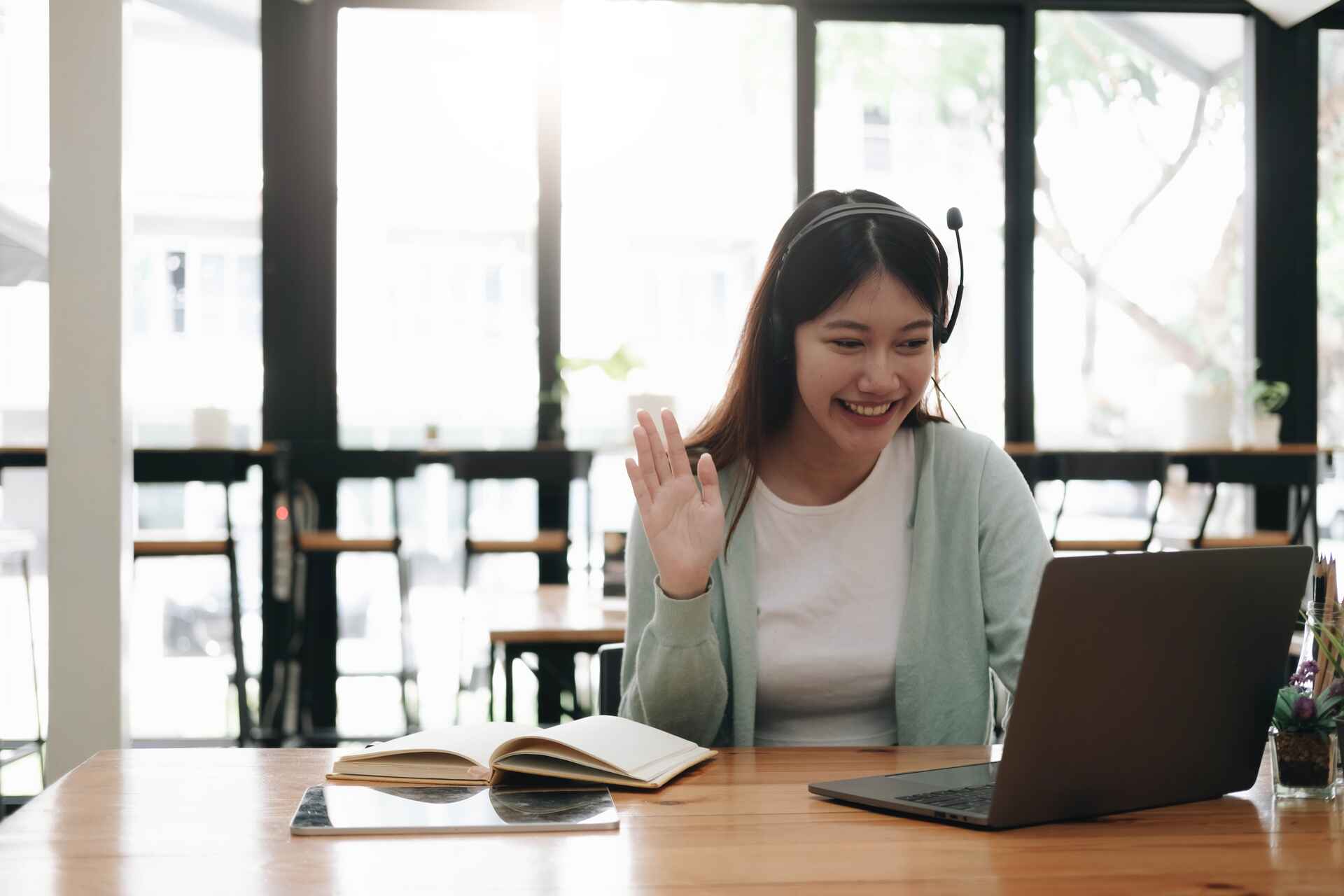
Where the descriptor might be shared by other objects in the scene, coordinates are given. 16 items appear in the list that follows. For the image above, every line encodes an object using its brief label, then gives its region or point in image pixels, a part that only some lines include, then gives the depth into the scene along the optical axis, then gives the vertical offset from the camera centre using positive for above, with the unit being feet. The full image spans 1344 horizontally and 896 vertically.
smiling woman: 5.02 -0.64
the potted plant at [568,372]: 17.07 +0.42
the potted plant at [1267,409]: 17.51 -0.14
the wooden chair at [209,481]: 13.93 -0.81
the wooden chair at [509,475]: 15.07 -0.84
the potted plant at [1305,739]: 3.60 -0.96
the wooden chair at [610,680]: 5.69 -1.20
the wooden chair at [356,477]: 14.82 -0.90
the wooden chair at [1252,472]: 16.10 -0.91
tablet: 3.28 -1.06
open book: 3.74 -1.03
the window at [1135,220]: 18.56 +2.58
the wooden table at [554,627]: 9.02 -1.63
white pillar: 7.90 +0.12
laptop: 3.18 -0.76
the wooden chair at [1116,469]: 15.64 -0.82
